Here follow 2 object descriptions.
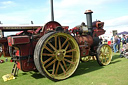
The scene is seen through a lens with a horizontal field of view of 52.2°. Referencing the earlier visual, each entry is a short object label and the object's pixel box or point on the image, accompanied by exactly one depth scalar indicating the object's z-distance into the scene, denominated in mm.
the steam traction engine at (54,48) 3709
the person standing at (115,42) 10173
